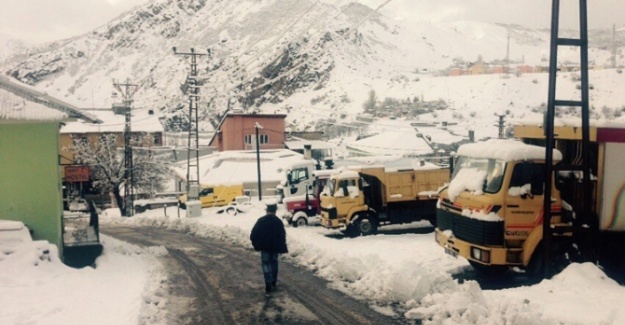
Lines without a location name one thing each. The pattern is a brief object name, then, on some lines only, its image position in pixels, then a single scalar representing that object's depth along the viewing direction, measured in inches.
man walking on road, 429.7
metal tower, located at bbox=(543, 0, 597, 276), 424.2
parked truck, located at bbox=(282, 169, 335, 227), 995.9
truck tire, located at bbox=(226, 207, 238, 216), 1285.2
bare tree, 2095.2
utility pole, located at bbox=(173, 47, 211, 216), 1350.9
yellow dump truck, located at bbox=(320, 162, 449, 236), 855.7
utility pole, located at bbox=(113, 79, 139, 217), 1685.5
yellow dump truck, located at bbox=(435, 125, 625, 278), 449.1
